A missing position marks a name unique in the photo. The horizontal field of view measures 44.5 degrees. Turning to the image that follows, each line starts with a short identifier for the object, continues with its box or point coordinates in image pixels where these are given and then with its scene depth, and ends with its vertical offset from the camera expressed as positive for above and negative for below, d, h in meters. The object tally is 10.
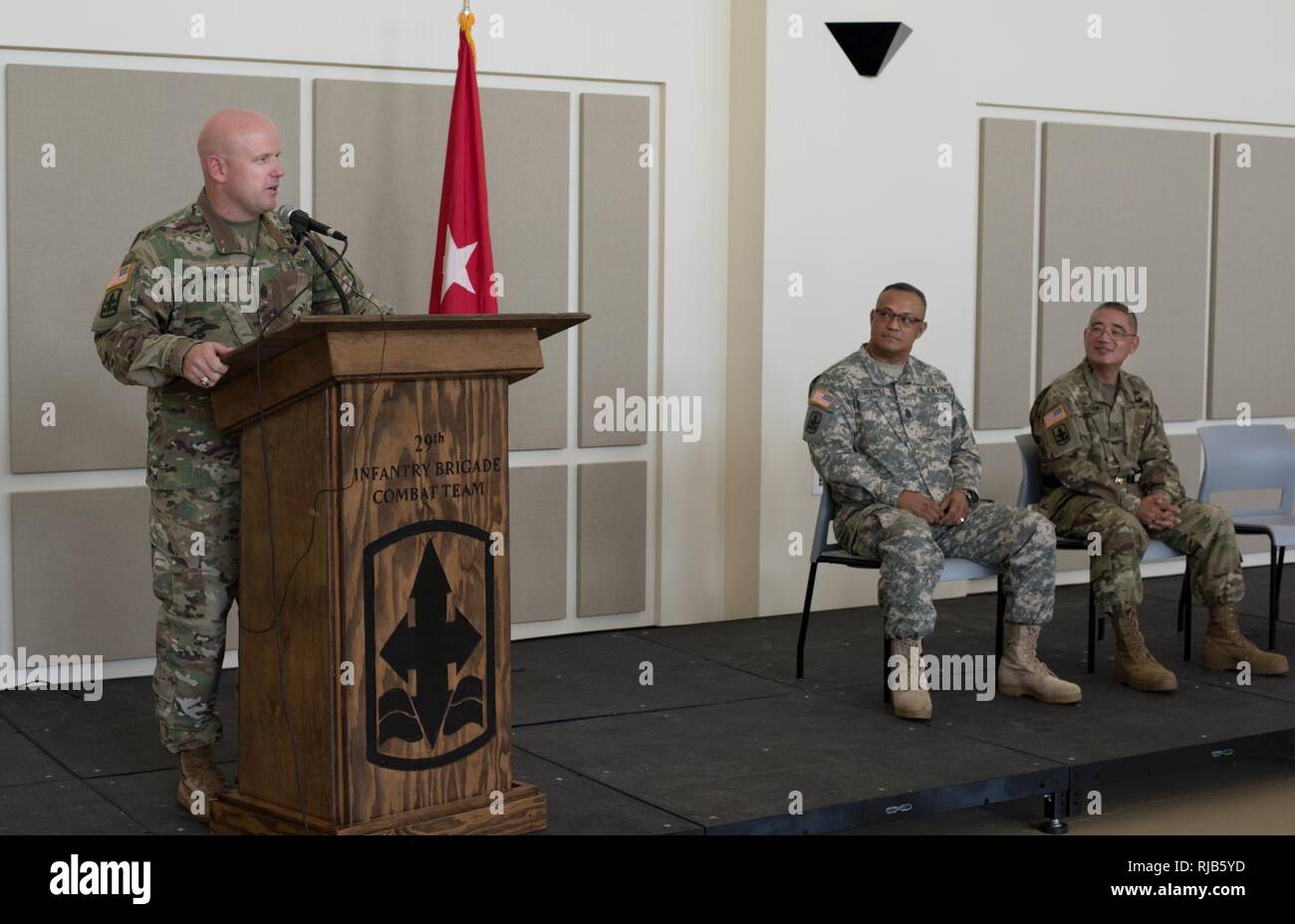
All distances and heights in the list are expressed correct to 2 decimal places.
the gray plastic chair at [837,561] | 4.68 -0.69
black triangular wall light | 5.83 +1.06
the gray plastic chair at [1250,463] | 5.62 -0.47
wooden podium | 3.07 -0.49
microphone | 3.09 +0.20
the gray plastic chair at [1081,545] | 5.02 -0.68
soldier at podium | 3.42 -0.02
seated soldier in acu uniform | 4.55 -0.50
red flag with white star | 4.98 +0.35
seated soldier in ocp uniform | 4.88 -0.53
